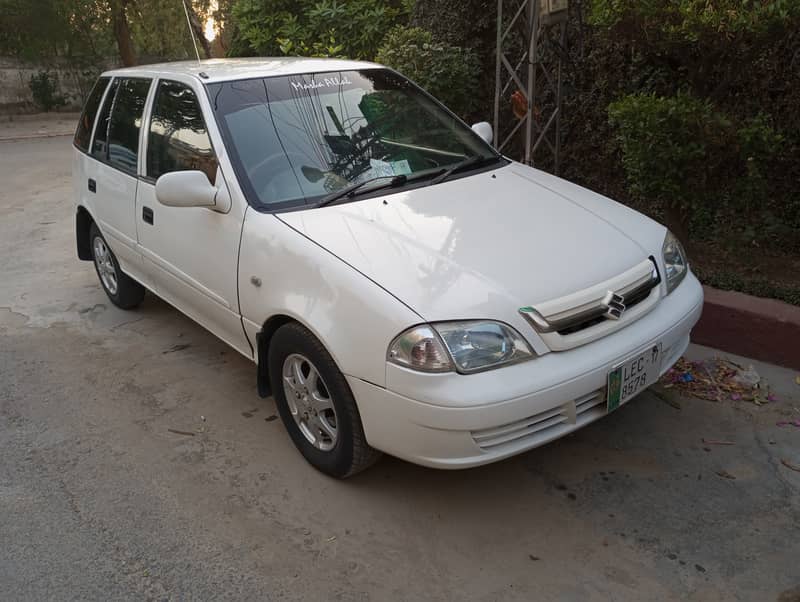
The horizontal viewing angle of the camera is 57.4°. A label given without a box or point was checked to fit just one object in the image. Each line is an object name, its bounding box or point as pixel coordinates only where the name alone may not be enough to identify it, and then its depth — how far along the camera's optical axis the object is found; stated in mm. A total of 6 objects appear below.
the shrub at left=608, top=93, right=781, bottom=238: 4324
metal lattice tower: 5352
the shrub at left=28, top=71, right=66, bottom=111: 19250
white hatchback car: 2619
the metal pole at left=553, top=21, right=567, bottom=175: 5809
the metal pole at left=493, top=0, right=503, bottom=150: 5488
